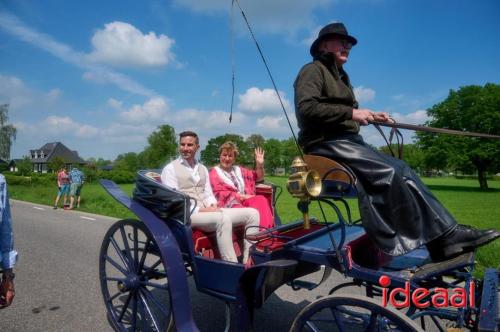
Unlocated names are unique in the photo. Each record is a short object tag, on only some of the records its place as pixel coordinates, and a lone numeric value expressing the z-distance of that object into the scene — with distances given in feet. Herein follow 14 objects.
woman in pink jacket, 12.20
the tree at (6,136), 183.74
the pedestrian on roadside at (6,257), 7.06
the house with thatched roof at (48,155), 273.75
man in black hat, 6.47
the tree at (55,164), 215.22
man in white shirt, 10.10
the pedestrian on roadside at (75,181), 42.86
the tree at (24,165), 207.21
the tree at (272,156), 308.40
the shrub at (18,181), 106.01
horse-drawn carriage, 6.02
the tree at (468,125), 113.83
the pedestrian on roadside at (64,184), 43.59
